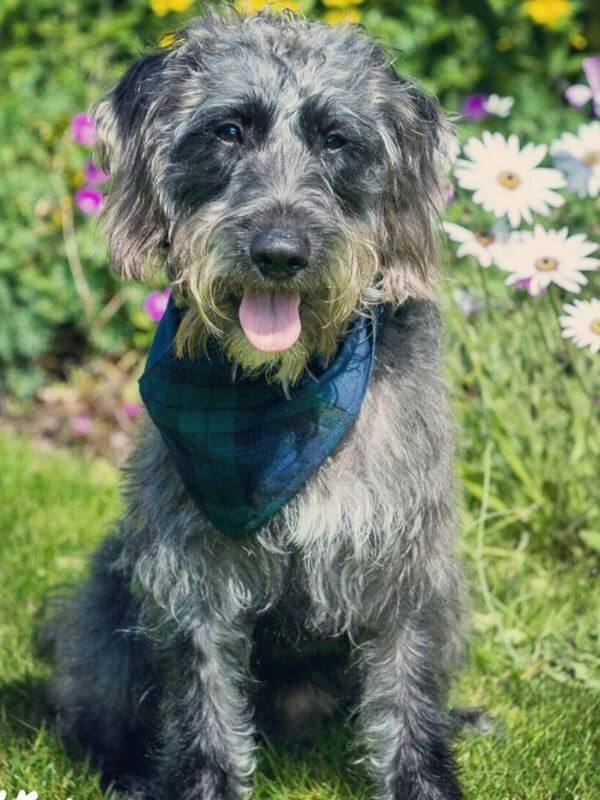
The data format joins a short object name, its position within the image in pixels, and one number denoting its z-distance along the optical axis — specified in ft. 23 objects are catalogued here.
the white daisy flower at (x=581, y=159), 13.62
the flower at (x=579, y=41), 20.37
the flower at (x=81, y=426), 19.76
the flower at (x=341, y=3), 19.47
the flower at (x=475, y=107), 17.37
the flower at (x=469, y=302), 15.60
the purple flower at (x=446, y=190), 10.53
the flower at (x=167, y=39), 10.57
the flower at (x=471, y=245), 13.24
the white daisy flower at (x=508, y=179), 12.90
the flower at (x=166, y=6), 19.85
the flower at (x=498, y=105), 14.44
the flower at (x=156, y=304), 17.62
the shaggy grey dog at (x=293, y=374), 9.63
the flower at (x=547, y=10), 19.24
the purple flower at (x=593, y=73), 15.08
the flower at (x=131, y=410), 19.89
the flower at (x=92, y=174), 19.11
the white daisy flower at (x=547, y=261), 12.67
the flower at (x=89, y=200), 19.08
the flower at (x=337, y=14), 19.79
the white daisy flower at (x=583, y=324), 12.32
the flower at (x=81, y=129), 18.93
